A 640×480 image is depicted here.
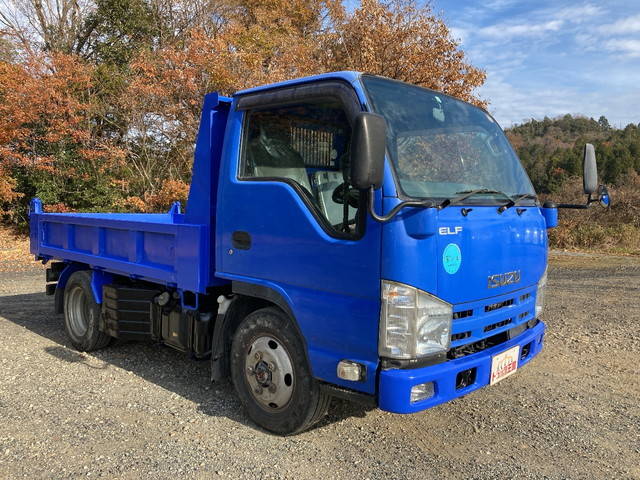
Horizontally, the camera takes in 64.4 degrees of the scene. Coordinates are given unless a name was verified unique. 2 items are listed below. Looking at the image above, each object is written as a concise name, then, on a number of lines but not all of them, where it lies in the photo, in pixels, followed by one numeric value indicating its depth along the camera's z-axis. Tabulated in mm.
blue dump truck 2760
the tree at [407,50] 13836
